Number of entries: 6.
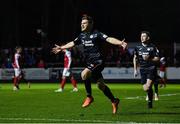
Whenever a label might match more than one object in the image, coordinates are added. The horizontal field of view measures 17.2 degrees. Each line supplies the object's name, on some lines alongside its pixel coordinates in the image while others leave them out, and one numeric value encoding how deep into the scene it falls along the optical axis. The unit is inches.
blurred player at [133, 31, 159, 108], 682.2
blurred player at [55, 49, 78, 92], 1094.4
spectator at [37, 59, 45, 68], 1691.7
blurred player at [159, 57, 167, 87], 1320.4
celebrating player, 591.2
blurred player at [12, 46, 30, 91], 1187.7
